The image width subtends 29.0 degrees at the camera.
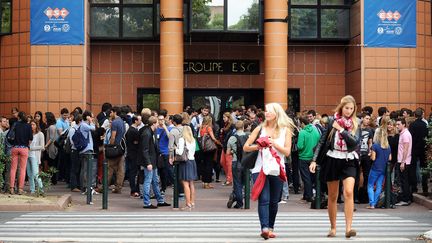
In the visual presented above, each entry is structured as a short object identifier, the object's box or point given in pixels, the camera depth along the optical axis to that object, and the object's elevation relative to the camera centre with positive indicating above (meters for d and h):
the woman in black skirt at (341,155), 12.30 -0.43
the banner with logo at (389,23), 30.48 +3.76
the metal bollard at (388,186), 18.23 -1.31
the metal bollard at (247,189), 18.06 -1.38
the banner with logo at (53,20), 30.27 +3.80
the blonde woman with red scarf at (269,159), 12.23 -0.49
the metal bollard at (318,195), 17.97 -1.50
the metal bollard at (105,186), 17.81 -1.30
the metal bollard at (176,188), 17.75 -1.35
